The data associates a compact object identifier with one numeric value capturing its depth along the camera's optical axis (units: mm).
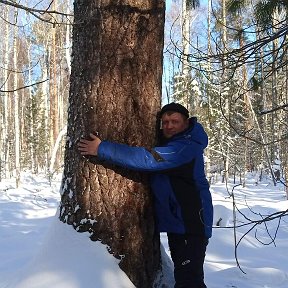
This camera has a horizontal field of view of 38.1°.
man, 2395
